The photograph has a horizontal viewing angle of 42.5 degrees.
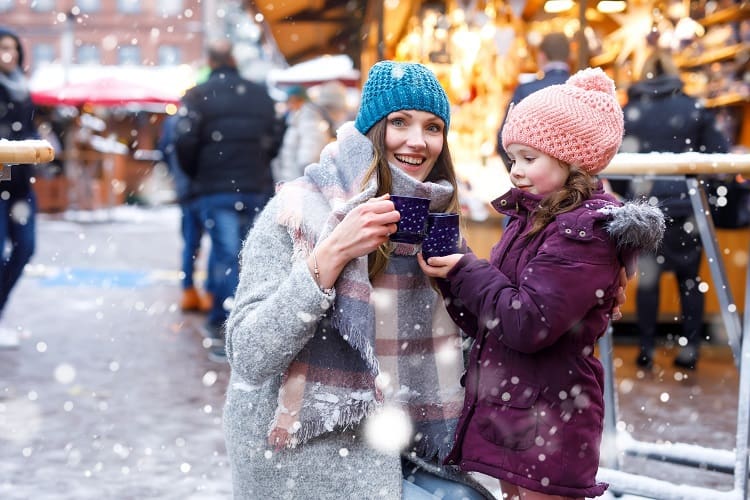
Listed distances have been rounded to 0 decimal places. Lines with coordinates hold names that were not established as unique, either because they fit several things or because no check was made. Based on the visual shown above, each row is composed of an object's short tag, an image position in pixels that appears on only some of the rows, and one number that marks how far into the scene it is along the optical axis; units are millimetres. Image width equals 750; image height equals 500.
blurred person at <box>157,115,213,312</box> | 7973
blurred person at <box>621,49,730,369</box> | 5840
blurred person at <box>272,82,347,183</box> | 8031
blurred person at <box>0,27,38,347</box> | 6082
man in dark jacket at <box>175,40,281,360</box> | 6480
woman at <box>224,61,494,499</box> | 2072
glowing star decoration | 8539
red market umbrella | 19656
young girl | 2111
